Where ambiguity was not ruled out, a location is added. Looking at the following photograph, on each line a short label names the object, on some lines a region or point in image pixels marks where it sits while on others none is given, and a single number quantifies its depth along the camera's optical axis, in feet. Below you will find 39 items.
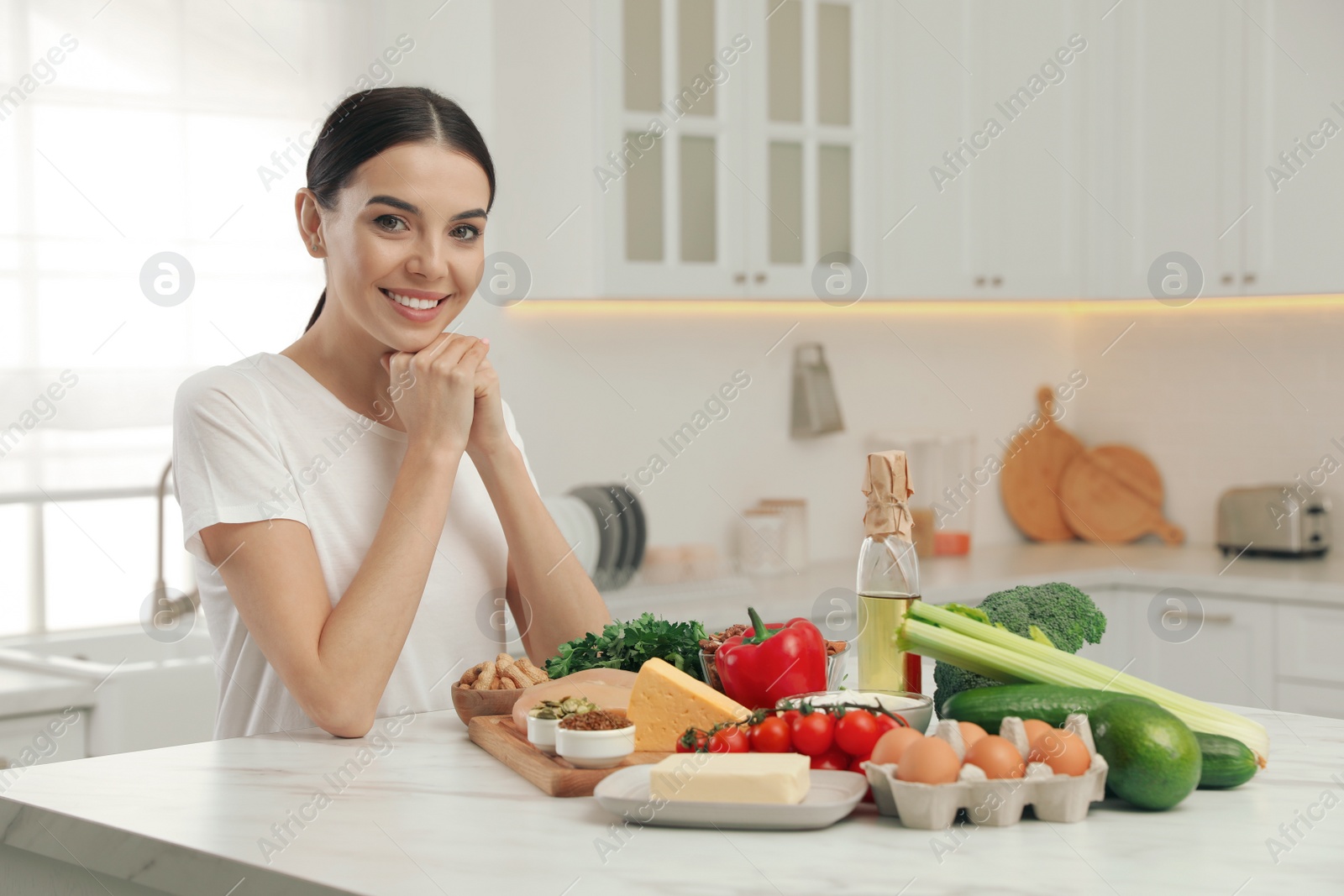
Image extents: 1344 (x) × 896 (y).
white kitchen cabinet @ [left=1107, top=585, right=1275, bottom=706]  11.25
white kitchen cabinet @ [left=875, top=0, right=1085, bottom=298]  12.10
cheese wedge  4.11
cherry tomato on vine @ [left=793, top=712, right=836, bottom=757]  3.78
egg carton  3.43
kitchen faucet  9.53
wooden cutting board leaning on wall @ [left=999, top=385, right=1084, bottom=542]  14.30
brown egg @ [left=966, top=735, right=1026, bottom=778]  3.48
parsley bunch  4.78
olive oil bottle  4.26
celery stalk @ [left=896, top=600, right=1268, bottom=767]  4.08
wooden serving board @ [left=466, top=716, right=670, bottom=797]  3.84
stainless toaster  12.36
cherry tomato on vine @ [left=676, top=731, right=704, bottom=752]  3.91
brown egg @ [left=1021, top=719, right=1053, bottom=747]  3.64
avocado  3.59
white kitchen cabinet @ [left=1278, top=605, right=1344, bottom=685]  10.82
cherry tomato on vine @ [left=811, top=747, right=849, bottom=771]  3.81
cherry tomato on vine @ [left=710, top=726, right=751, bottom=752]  3.80
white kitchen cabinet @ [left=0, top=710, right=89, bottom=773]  7.91
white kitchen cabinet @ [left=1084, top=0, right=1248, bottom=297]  12.12
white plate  3.42
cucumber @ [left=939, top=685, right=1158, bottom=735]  3.80
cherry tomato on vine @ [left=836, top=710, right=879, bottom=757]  3.77
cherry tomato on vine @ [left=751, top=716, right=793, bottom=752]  3.78
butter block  3.43
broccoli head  4.53
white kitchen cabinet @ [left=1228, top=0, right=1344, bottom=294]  11.57
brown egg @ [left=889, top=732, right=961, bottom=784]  3.43
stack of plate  10.07
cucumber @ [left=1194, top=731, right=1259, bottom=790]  3.82
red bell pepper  4.32
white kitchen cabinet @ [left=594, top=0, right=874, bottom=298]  10.59
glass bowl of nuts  4.56
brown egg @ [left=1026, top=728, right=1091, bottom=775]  3.54
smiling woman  5.01
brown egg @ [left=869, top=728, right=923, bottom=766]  3.55
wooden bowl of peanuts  4.66
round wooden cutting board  13.93
